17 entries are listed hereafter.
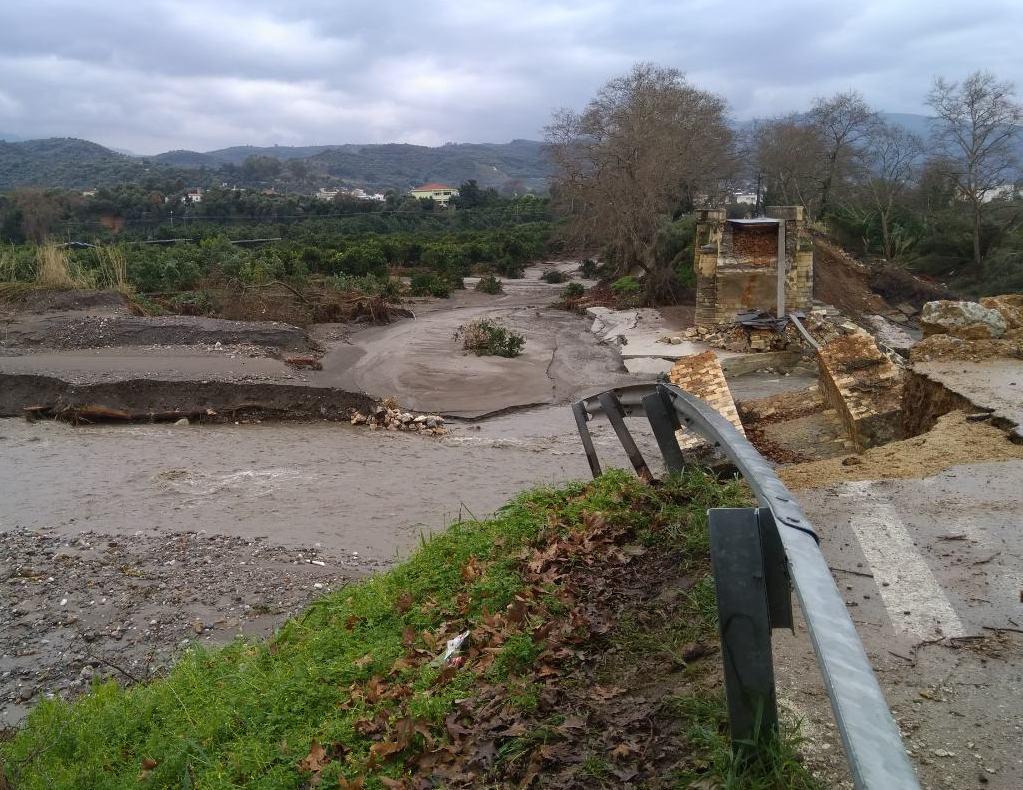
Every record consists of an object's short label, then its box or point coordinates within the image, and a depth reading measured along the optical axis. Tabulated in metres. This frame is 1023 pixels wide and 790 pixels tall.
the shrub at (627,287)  32.06
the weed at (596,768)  2.45
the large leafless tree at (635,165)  32.22
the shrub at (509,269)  47.38
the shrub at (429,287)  36.50
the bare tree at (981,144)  32.72
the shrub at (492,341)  21.88
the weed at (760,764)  2.10
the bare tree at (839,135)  43.84
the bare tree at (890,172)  38.64
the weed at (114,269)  23.96
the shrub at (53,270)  22.33
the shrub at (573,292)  34.37
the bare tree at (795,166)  45.62
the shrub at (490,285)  39.12
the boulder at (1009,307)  8.62
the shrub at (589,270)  45.33
